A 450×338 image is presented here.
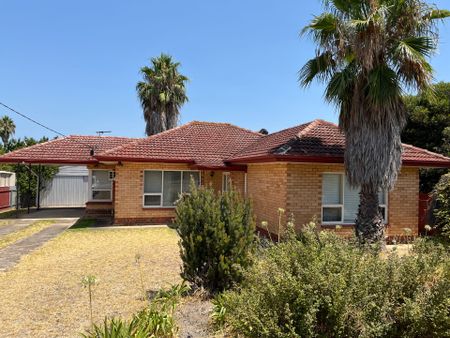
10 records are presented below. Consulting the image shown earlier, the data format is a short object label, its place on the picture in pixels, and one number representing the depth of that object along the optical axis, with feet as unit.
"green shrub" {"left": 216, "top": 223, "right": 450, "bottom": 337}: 12.14
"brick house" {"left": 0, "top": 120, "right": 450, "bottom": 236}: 37.40
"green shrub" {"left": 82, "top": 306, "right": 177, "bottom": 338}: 13.76
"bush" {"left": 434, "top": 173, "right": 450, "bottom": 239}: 32.99
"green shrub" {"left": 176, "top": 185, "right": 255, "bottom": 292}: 20.13
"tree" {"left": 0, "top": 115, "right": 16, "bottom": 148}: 187.73
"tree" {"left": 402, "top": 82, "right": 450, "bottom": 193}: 63.00
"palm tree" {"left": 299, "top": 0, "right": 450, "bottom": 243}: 29.71
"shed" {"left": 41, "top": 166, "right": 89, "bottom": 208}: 84.84
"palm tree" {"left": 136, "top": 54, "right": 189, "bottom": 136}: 93.35
